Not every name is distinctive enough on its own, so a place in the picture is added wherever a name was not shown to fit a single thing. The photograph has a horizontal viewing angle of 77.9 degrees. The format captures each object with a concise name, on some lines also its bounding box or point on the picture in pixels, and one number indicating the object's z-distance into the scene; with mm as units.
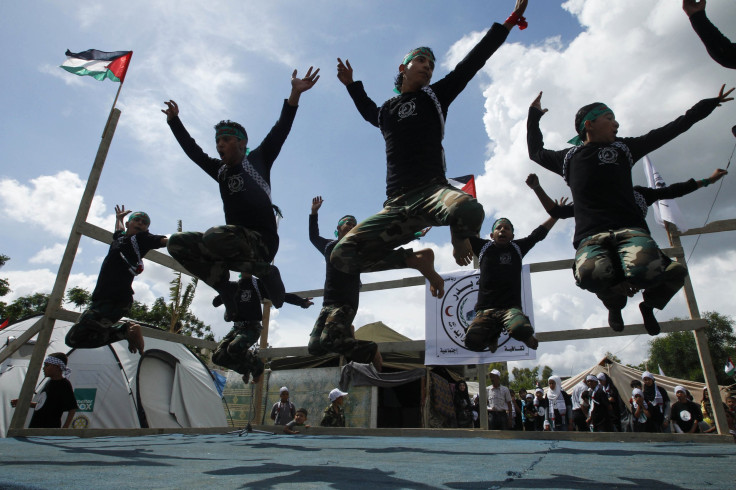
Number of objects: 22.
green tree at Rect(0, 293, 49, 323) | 30395
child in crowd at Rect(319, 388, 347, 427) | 8758
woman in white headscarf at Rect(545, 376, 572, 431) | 11188
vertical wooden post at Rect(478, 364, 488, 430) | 6395
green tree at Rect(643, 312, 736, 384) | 41781
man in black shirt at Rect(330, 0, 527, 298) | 3420
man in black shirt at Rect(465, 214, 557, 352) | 5086
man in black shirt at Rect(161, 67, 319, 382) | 3959
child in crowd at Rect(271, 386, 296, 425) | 9797
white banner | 6688
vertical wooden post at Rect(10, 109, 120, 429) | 5660
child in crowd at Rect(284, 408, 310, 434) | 7117
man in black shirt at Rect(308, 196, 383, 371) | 5543
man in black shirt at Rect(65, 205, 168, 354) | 5844
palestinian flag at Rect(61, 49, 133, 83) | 8359
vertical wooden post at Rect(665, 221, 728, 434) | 5265
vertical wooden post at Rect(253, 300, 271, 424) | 8055
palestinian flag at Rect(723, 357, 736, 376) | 12088
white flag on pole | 5973
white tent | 10086
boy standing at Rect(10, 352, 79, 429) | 6324
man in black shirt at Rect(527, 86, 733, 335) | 3136
